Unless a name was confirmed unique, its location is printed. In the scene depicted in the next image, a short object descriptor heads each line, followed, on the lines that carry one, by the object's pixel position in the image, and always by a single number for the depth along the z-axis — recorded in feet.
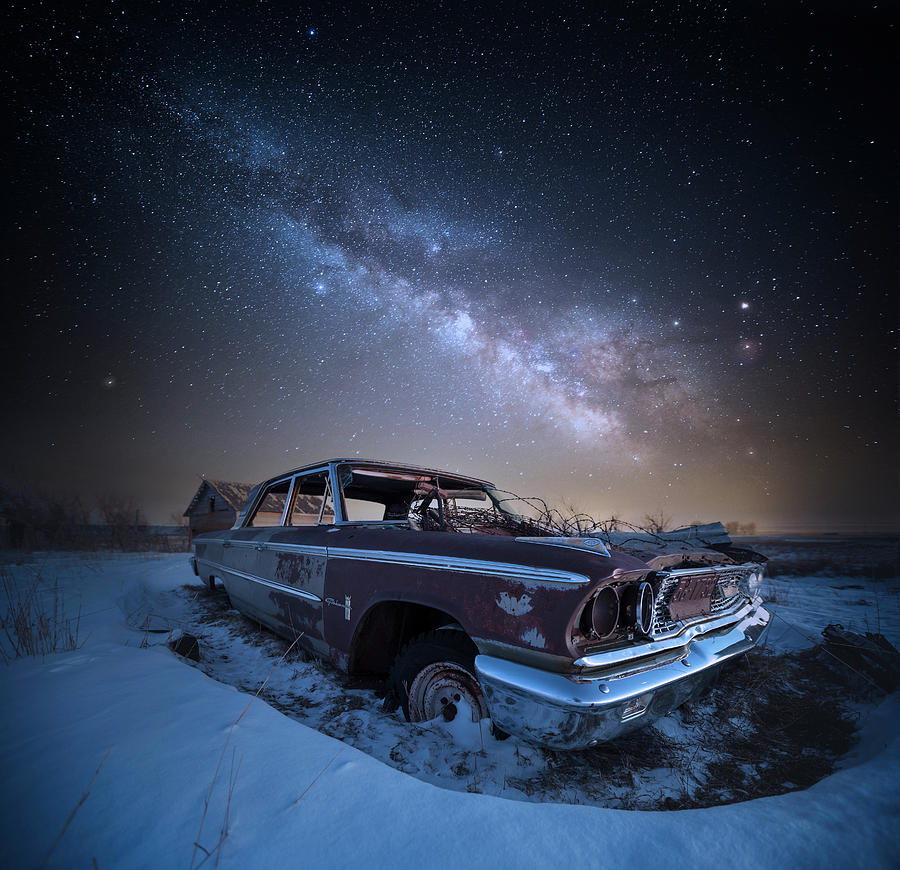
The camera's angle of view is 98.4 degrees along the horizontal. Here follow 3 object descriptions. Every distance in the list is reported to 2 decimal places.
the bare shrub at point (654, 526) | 14.79
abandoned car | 5.09
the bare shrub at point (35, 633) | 8.54
